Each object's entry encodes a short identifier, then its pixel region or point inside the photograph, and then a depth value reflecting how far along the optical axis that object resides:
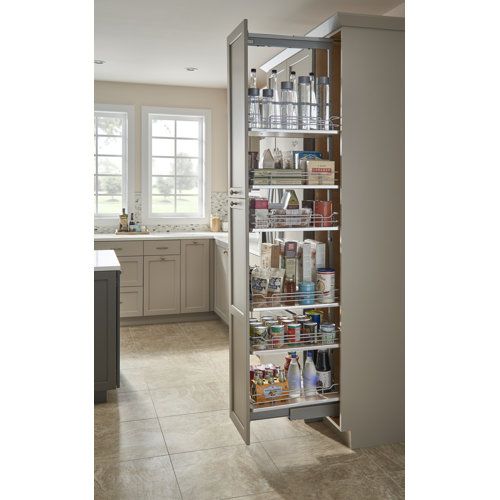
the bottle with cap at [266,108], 2.72
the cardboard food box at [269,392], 2.81
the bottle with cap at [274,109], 2.75
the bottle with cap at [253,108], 2.71
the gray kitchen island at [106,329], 3.47
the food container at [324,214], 2.79
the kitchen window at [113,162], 6.13
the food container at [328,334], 2.83
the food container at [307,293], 2.82
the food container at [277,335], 2.80
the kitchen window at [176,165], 6.24
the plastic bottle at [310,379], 2.90
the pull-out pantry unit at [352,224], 2.70
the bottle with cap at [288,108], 2.75
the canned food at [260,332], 2.78
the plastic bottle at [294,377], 2.89
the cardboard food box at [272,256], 2.92
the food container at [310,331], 2.84
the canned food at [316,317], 2.91
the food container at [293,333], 2.82
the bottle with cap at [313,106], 2.79
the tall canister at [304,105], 2.78
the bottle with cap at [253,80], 2.76
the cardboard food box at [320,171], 2.75
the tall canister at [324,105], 2.80
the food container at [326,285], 2.80
